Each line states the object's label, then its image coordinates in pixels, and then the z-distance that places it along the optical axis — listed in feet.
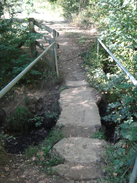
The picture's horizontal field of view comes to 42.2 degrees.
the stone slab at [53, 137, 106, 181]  7.41
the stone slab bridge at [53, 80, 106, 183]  7.55
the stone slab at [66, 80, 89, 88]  17.40
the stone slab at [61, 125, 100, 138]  10.43
